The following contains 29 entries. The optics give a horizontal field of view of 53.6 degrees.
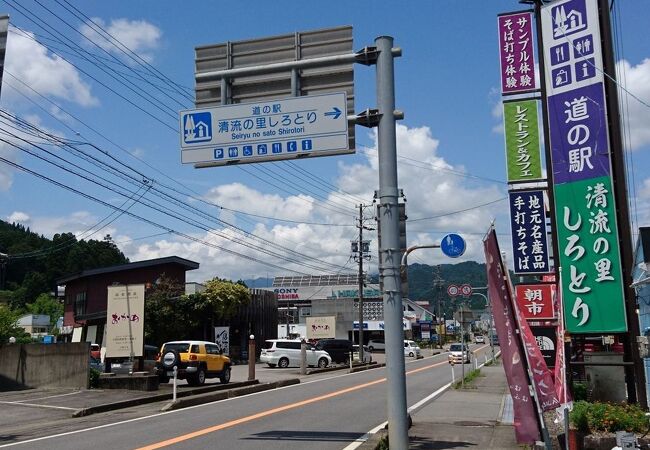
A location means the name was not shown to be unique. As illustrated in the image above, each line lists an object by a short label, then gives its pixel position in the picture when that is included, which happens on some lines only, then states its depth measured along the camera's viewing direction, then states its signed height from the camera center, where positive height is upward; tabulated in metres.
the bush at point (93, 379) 23.12 -1.90
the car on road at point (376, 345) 76.31 -2.91
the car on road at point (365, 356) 46.27 -2.85
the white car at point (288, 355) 41.53 -2.16
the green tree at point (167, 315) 41.56 +0.61
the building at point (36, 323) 86.31 +0.55
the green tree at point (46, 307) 102.30 +3.19
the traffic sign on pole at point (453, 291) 36.28 +1.59
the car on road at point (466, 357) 41.37 -2.55
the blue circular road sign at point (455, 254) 12.86 +1.33
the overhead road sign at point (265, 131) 10.20 +3.11
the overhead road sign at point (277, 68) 10.27 +4.14
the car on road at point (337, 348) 46.76 -1.95
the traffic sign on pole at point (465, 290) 36.36 +1.61
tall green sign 12.12 +1.13
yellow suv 24.78 -1.46
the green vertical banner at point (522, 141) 15.16 +4.19
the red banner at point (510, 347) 6.22 -0.28
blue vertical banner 15.95 +2.13
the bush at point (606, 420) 9.77 -1.59
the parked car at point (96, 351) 35.71 -1.46
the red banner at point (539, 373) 6.32 -0.56
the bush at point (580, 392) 13.55 -1.60
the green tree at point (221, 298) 43.56 +1.72
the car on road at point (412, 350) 60.47 -2.86
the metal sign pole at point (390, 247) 8.83 +1.06
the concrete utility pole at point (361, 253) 44.12 +4.93
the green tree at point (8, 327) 33.77 +0.03
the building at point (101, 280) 45.91 +3.34
